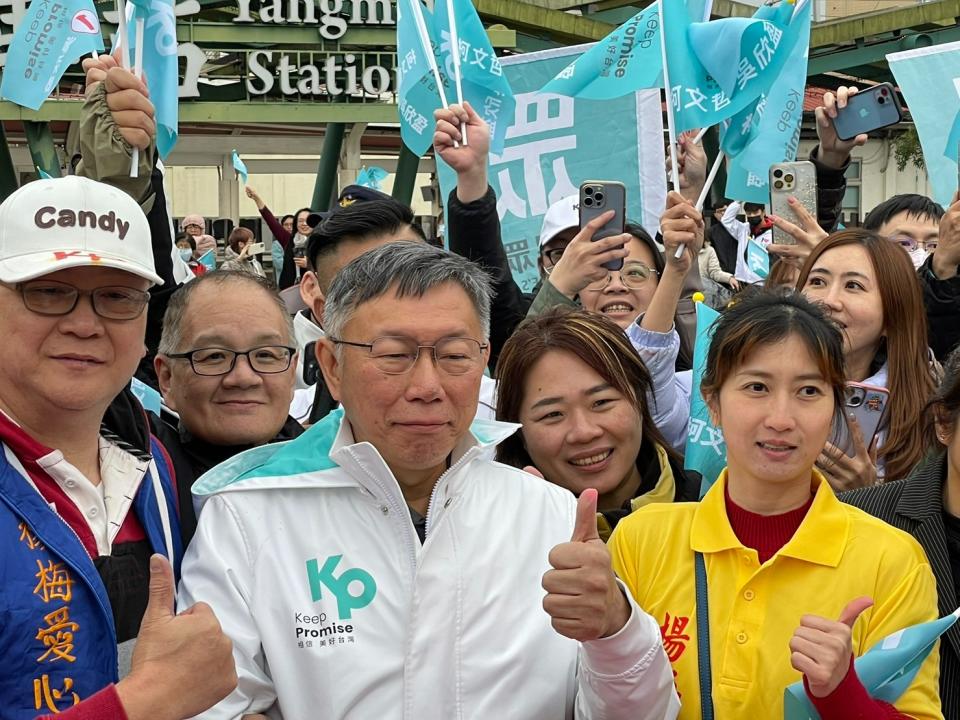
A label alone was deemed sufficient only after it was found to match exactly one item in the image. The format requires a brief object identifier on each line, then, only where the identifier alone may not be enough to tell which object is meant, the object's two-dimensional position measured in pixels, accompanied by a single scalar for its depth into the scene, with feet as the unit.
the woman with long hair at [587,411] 10.53
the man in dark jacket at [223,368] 9.83
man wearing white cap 6.61
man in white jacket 7.30
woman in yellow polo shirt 7.80
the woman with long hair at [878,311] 11.60
